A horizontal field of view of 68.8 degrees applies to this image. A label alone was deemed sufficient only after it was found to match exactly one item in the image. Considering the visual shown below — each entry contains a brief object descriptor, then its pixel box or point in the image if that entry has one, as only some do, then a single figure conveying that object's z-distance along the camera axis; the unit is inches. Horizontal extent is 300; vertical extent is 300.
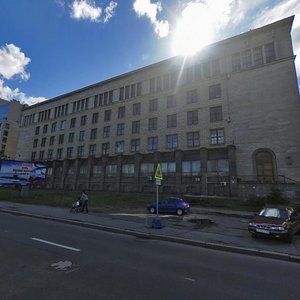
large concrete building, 1229.7
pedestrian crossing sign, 469.7
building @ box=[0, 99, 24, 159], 3672.5
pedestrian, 656.7
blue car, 733.3
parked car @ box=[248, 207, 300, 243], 368.8
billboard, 1182.9
